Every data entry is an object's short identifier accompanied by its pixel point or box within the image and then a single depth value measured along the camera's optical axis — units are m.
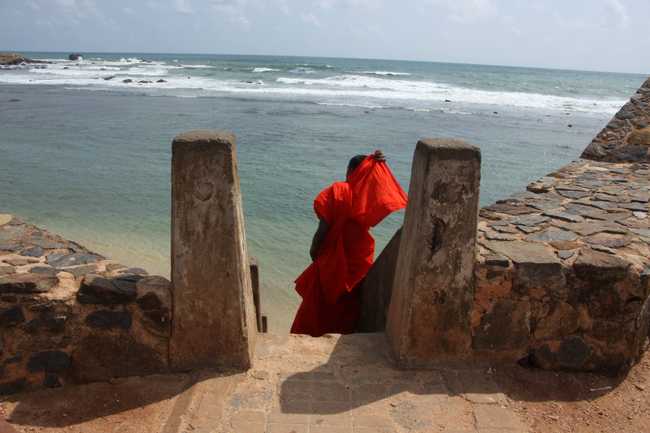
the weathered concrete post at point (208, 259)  2.89
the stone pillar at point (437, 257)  3.01
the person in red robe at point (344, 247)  4.56
